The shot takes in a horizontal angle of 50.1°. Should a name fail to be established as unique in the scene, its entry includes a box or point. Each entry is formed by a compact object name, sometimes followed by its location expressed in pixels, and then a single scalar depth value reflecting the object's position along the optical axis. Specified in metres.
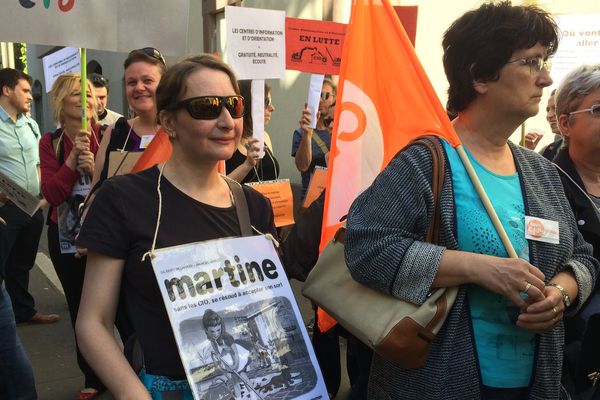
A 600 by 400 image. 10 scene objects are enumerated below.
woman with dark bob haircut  1.66
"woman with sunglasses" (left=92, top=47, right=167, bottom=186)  3.41
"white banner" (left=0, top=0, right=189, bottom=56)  2.97
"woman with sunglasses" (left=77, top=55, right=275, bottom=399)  1.66
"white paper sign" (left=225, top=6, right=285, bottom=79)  4.29
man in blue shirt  5.38
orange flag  2.11
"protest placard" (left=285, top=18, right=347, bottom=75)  5.06
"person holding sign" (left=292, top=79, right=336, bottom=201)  5.58
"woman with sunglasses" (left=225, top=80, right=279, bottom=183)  3.99
